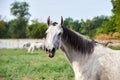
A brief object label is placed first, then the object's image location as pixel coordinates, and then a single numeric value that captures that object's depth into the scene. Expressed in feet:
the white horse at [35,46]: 106.06
